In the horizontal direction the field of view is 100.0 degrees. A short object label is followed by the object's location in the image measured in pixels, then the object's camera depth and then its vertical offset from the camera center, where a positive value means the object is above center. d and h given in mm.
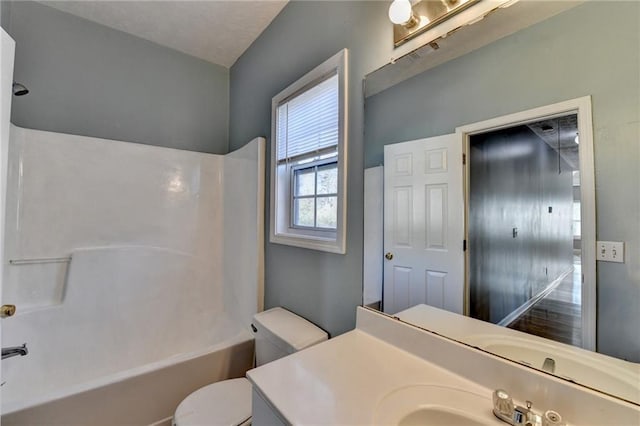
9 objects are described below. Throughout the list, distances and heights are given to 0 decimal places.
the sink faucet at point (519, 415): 600 -446
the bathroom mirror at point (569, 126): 617 +252
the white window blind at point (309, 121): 1456 +585
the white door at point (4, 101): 920 +418
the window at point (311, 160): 1338 +358
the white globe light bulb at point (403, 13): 1022 +794
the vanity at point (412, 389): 623 -459
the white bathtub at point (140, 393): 1176 -870
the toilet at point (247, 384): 1151 -838
